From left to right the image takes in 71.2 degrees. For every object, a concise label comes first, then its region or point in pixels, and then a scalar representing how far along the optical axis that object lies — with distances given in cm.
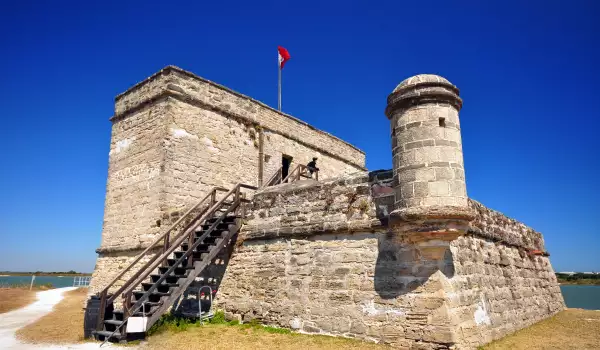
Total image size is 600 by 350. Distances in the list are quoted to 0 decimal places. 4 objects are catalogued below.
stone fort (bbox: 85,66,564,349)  721
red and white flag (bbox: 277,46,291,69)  1886
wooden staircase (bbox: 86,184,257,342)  797
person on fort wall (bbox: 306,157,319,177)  1719
